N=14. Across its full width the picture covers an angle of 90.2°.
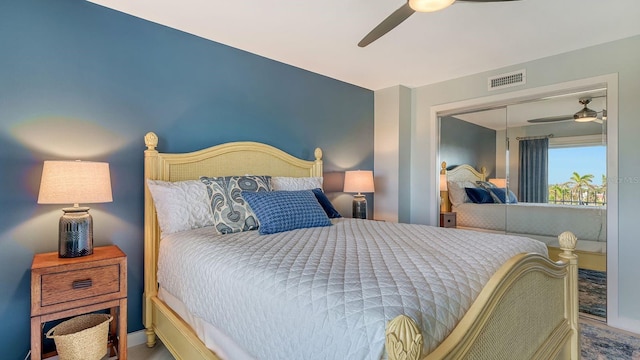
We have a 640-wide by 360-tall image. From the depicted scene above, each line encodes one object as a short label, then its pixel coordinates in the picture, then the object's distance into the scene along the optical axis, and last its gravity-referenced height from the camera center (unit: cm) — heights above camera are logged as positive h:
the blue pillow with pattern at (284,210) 211 -20
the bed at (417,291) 92 -44
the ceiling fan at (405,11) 172 +98
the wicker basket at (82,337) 176 -91
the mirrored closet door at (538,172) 289 +12
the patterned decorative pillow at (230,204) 212 -15
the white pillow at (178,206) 215 -17
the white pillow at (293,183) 277 -1
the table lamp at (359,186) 356 -4
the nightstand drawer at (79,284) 165 -56
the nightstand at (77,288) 163 -58
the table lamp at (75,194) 172 -7
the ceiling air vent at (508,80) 323 +108
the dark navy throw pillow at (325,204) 278 -19
